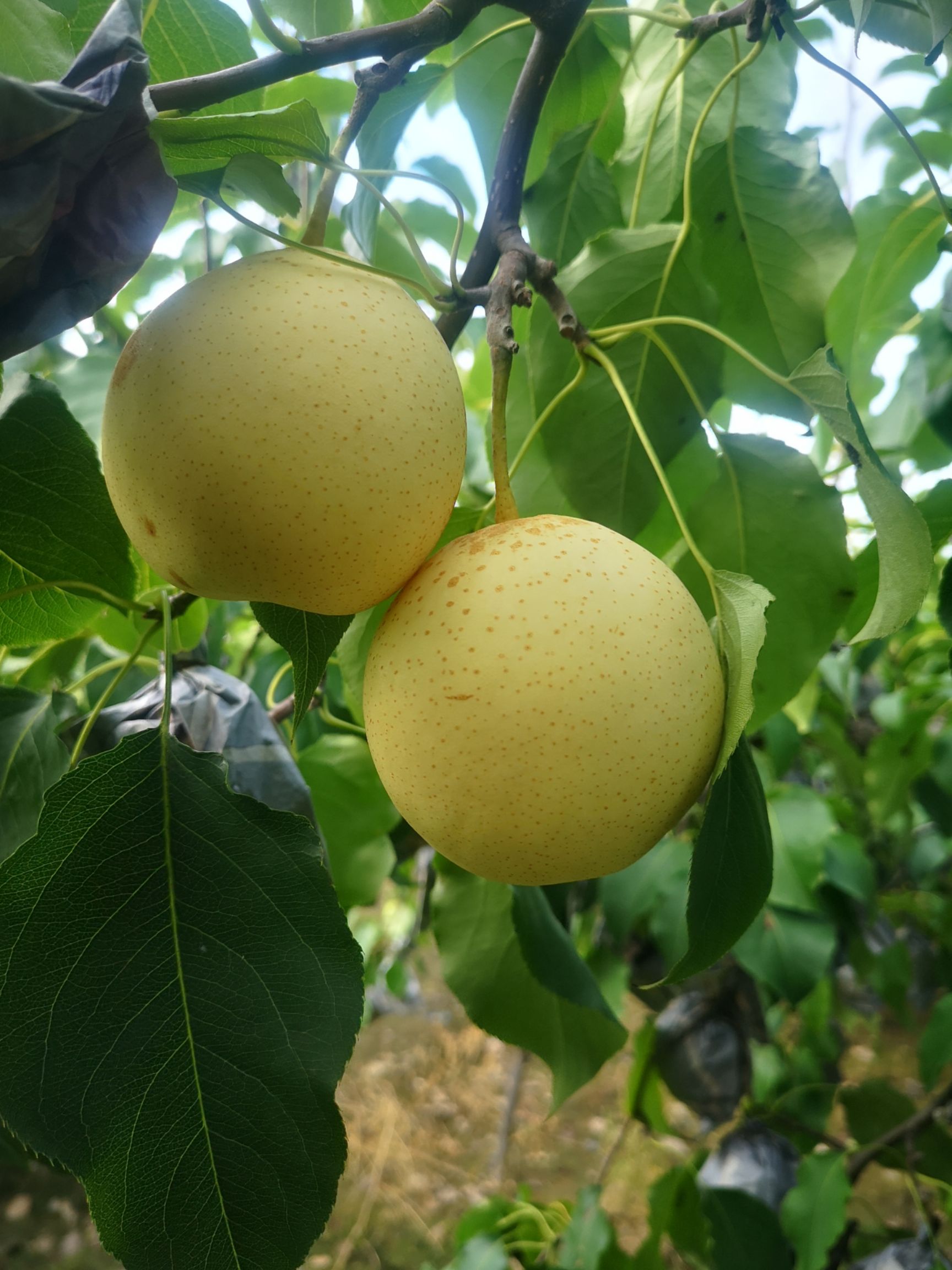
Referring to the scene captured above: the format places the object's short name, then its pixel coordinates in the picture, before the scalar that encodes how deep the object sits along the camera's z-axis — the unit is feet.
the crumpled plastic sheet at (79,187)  1.01
